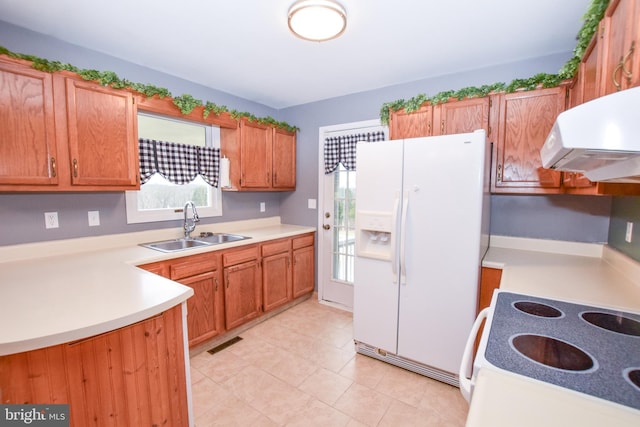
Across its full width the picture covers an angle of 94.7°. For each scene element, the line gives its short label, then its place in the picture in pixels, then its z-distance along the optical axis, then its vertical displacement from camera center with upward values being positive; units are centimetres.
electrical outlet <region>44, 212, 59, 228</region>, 210 -18
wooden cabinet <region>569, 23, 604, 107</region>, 140 +70
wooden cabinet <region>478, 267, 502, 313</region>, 209 -62
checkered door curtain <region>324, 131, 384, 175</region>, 321 +54
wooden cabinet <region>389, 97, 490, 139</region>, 240 +68
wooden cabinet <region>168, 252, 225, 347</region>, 231 -82
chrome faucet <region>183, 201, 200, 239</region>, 282 -25
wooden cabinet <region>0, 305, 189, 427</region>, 105 -72
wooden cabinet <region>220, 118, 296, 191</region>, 312 +45
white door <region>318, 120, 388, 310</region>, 347 -41
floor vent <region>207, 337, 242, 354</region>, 257 -135
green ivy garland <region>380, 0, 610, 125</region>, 146 +87
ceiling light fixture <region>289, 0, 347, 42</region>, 168 +107
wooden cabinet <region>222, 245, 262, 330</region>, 268 -86
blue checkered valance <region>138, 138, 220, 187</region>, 253 +32
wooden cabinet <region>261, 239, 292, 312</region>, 305 -84
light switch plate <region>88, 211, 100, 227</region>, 231 -18
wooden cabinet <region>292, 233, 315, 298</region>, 344 -83
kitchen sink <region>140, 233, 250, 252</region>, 258 -43
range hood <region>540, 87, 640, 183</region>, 64 +16
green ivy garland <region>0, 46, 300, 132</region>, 179 +82
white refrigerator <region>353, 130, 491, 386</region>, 201 -37
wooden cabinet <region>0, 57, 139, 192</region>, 173 +41
